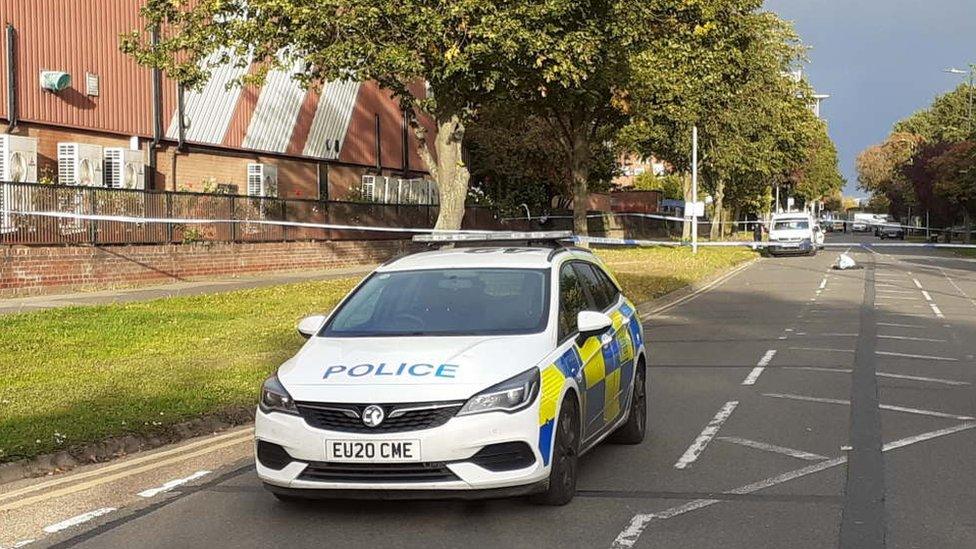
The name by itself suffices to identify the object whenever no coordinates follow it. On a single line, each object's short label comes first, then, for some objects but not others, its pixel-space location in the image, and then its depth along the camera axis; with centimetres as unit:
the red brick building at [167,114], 2550
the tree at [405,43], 1969
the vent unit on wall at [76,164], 2622
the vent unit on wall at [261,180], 3412
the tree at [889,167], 10186
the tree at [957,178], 6000
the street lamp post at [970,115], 7249
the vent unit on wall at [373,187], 3979
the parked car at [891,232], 8994
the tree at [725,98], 3133
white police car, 614
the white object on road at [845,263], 3588
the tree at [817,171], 8394
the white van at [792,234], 4719
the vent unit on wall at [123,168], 2761
